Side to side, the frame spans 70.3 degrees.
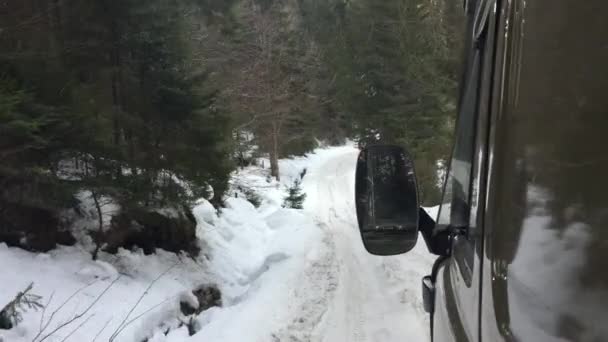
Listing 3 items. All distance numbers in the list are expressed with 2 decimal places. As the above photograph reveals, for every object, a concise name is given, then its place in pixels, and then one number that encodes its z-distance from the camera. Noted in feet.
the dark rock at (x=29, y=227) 21.18
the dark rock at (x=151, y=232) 25.44
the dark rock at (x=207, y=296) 24.37
